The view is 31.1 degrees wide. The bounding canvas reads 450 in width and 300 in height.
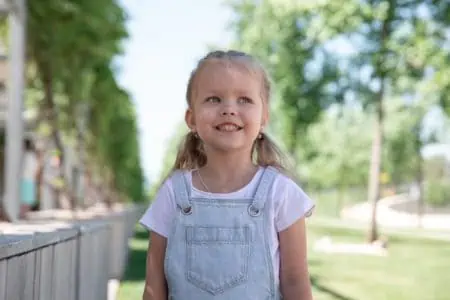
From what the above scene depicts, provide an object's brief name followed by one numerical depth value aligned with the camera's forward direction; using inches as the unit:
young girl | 96.1
